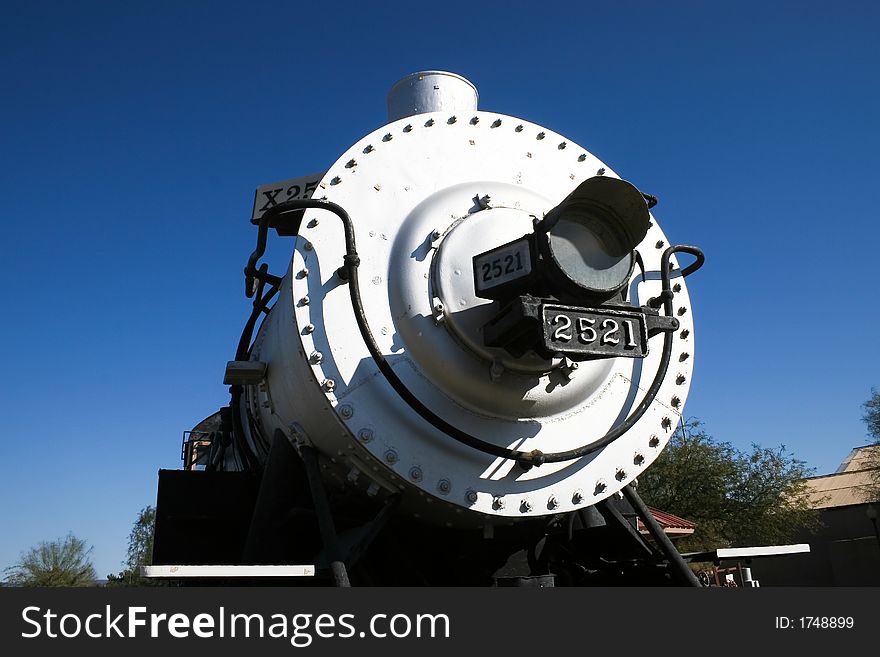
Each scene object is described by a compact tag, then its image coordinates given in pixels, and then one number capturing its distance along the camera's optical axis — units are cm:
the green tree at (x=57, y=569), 3188
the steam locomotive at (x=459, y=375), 337
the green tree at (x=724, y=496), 2667
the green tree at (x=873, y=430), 2801
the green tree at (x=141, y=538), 4209
